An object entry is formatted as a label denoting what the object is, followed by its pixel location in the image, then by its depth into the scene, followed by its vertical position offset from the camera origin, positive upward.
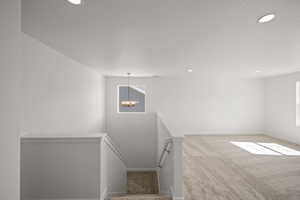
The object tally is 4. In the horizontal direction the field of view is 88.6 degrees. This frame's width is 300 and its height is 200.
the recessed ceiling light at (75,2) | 1.55 +1.01
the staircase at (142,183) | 5.06 -2.99
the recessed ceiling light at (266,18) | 1.83 +1.03
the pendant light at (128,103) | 5.44 -0.07
